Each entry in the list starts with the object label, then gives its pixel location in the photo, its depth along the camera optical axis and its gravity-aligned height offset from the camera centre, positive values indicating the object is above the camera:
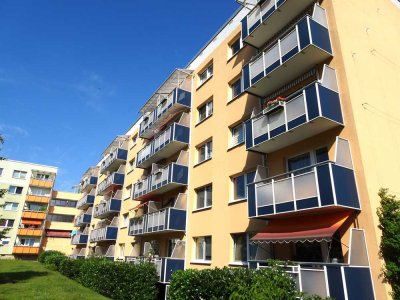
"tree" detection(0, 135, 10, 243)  20.57 +2.39
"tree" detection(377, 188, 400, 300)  9.67 +1.01
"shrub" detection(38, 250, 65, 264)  45.72 +1.85
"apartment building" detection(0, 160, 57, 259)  56.69 +10.82
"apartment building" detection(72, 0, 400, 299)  10.66 +5.38
